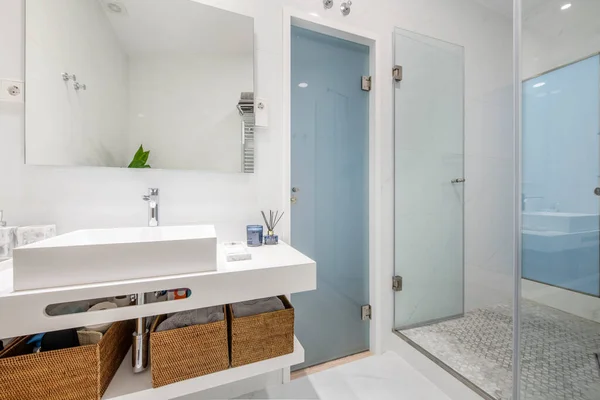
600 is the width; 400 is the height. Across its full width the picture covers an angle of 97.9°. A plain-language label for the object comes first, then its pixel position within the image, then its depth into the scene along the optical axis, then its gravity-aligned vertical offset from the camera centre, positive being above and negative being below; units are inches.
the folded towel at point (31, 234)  37.5 -4.9
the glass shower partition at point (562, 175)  50.3 +4.8
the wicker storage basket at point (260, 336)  37.0 -19.9
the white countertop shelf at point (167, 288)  25.7 -10.3
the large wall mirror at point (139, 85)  40.3 +20.0
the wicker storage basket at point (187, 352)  33.2 -20.1
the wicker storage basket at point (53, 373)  27.8 -19.2
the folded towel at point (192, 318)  36.0 -16.9
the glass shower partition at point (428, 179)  69.6 +5.7
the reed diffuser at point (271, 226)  50.5 -5.3
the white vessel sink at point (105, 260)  26.8 -6.7
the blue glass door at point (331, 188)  65.1 +3.2
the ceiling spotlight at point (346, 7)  57.6 +42.9
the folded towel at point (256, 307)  39.8 -16.8
